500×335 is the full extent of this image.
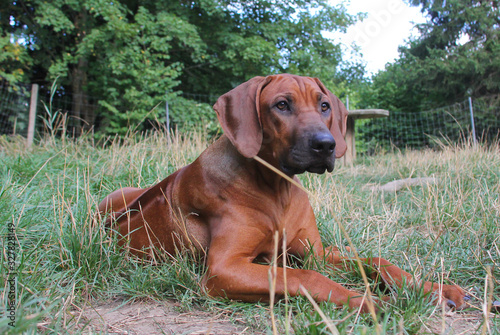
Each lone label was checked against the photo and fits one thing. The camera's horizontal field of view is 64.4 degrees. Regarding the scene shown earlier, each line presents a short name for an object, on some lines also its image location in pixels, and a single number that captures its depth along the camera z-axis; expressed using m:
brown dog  1.81
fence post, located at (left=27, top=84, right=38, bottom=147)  7.36
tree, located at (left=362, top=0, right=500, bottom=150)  13.64
